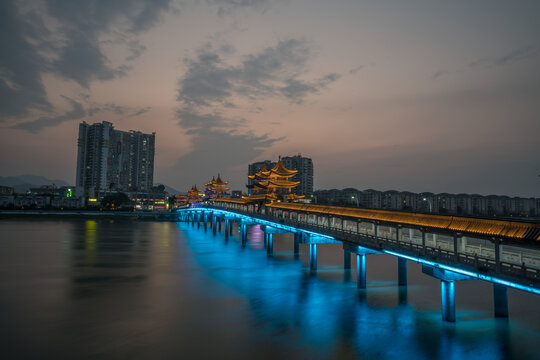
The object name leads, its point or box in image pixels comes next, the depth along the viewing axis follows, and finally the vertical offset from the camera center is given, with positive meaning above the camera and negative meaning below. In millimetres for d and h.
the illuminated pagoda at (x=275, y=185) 59156 +2740
